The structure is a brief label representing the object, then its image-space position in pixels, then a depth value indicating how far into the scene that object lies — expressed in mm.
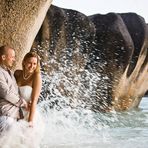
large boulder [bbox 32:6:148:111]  10406
